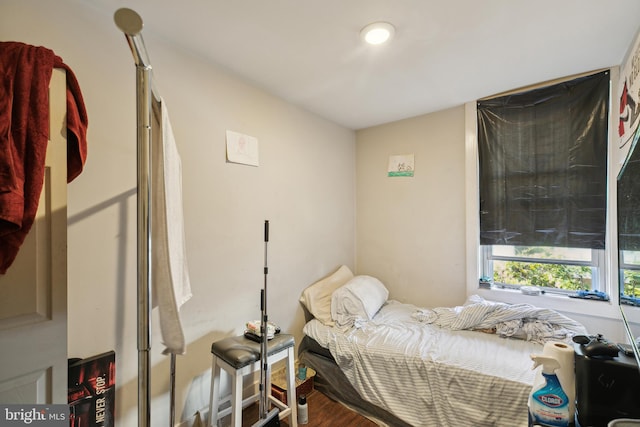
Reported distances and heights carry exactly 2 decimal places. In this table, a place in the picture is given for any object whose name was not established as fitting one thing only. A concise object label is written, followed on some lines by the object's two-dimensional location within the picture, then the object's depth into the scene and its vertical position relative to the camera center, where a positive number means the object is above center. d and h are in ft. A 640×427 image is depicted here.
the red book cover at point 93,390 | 3.86 -2.56
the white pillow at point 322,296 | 7.81 -2.48
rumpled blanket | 6.01 -2.55
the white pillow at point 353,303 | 7.52 -2.56
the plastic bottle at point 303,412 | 6.10 -4.39
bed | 5.03 -2.99
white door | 2.68 -0.88
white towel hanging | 3.26 -0.26
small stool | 5.02 -2.96
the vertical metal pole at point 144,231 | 2.69 -0.17
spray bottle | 2.78 -1.94
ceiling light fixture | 4.85 +3.23
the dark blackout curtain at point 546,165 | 6.57 +1.18
